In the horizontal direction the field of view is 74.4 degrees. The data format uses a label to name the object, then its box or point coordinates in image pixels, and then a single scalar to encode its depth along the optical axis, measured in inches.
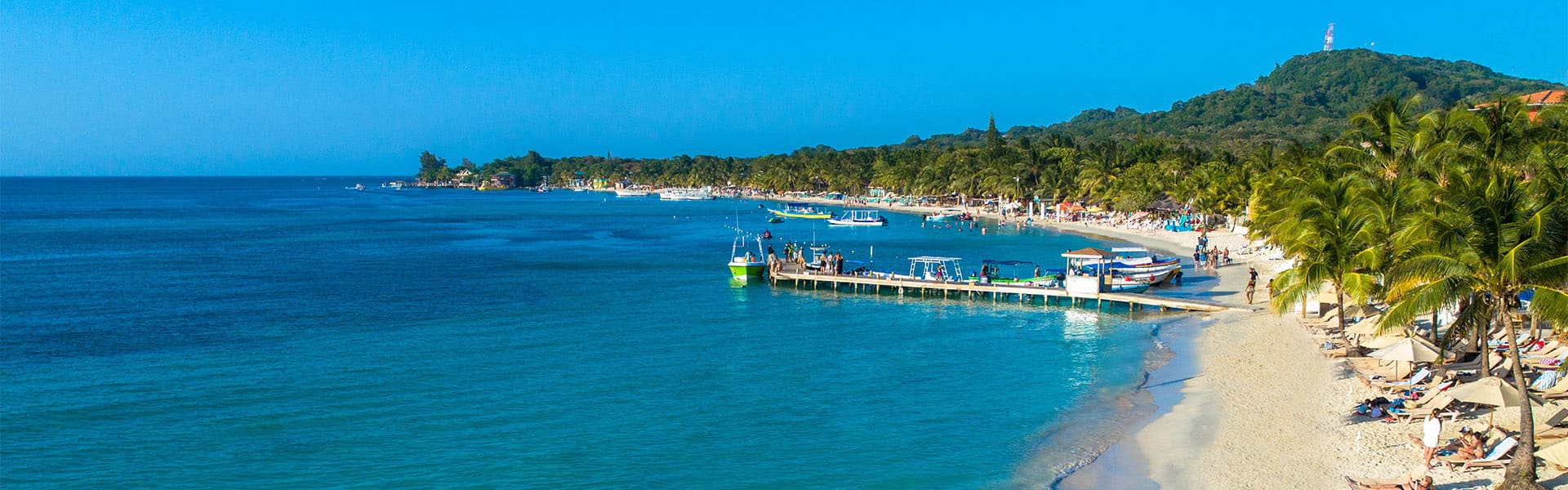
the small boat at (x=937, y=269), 1812.3
